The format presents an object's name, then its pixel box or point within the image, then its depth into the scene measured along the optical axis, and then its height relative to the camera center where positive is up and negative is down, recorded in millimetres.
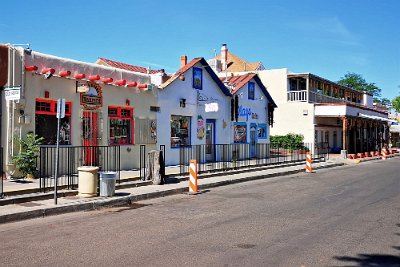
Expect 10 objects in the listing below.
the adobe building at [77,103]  13430 +1499
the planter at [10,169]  13328 -798
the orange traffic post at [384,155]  35950 -1015
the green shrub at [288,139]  34688 +349
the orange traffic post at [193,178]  13555 -1107
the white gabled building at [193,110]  19891 +1696
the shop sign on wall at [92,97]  15769 +1758
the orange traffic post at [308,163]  21469 -1003
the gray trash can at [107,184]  11742 -1118
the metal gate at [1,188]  10503 -1131
